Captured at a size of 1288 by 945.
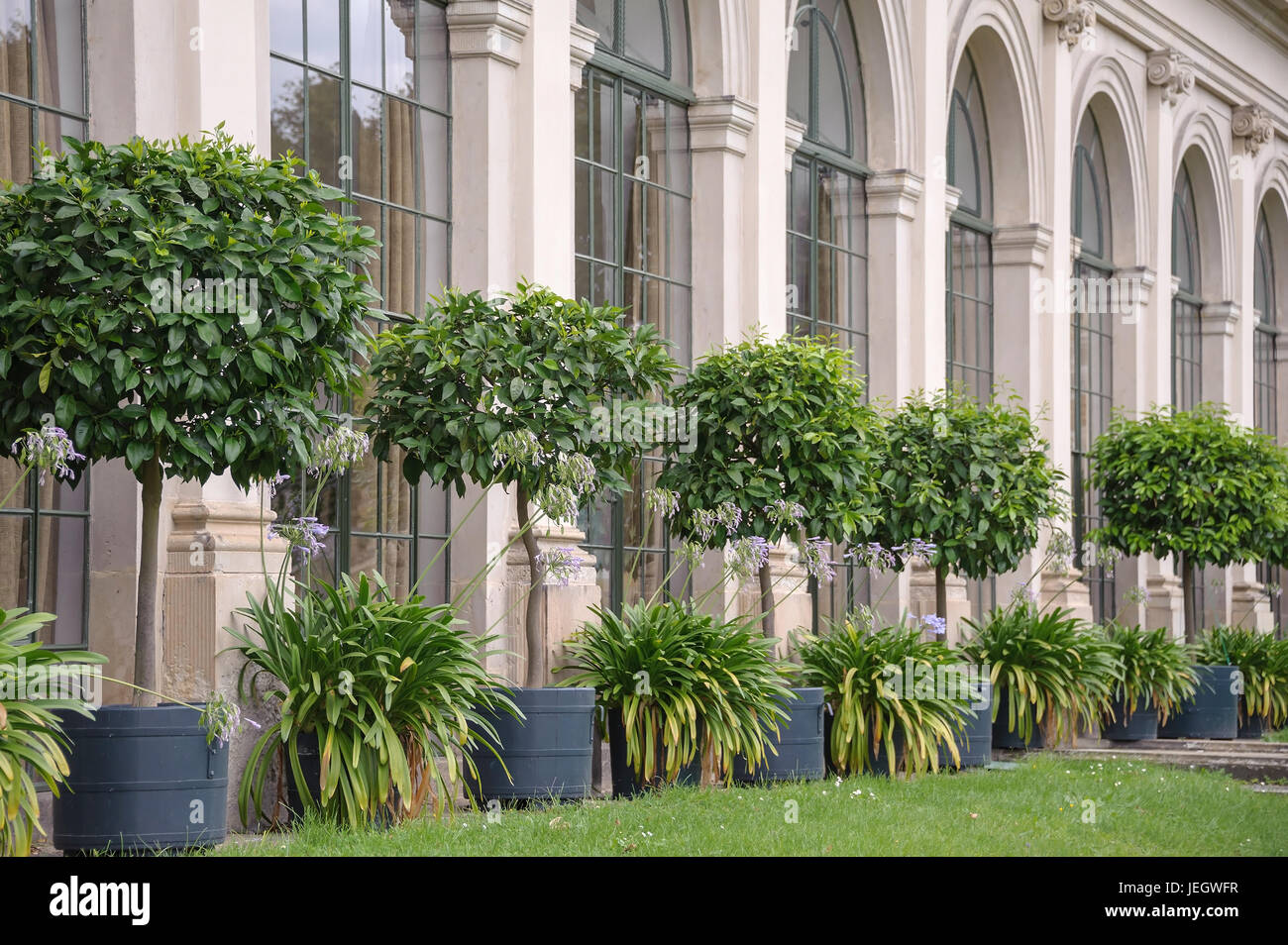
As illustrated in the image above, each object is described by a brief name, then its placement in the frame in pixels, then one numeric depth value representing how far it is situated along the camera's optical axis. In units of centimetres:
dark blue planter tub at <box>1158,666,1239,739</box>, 1567
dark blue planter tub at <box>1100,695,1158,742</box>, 1498
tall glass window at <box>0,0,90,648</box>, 833
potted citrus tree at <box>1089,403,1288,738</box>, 1633
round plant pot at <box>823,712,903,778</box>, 1107
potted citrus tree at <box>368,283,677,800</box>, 875
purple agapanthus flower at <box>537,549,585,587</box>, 895
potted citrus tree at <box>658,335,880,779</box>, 1064
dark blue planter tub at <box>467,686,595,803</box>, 880
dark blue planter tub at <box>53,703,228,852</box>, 681
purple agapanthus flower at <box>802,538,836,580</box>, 1062
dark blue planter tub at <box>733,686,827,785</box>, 1027
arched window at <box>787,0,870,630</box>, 1545
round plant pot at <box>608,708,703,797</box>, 952
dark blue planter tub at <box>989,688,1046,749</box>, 1324
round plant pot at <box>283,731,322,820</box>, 782
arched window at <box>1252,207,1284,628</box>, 2677
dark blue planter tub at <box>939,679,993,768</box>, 1178
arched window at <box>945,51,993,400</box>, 1823
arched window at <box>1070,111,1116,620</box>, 2055
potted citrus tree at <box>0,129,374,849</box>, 673
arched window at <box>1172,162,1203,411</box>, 2366
